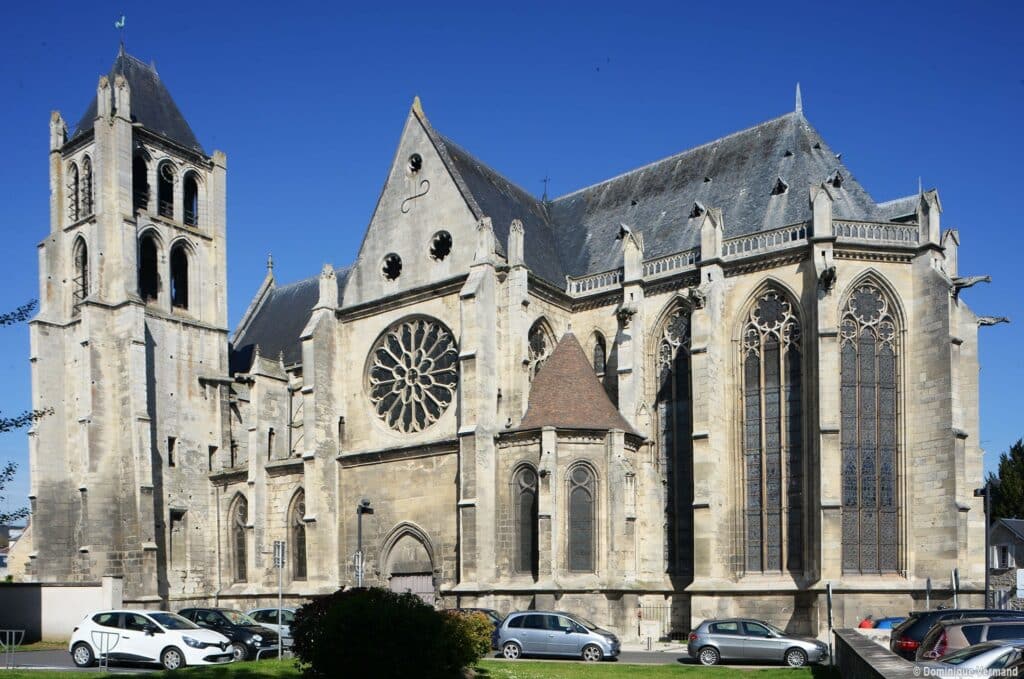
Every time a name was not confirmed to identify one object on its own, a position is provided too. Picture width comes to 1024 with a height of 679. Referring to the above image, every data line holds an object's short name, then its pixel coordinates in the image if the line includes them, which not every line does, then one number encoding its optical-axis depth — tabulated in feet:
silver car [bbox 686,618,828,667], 74.43
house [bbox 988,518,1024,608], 153.28
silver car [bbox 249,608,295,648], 87.61
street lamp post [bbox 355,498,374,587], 101.65
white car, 71.31
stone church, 95.40
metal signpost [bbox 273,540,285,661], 79.46
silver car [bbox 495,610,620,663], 79.15
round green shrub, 49.65
